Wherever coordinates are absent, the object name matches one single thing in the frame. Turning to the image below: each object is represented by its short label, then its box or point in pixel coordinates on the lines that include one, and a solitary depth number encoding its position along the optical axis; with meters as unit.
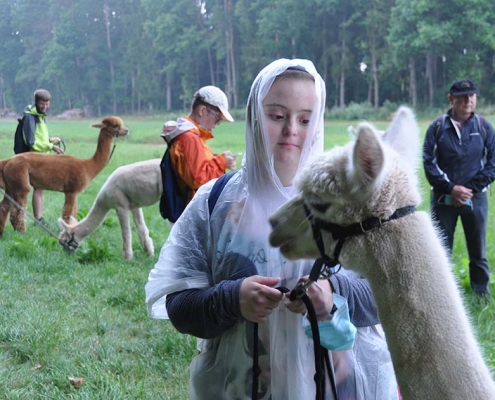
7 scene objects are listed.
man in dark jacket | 4.42
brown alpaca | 6.80
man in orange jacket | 3.80
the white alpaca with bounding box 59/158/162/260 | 5.71
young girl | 1.42
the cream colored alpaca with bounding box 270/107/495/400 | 1.29
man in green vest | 7.19
